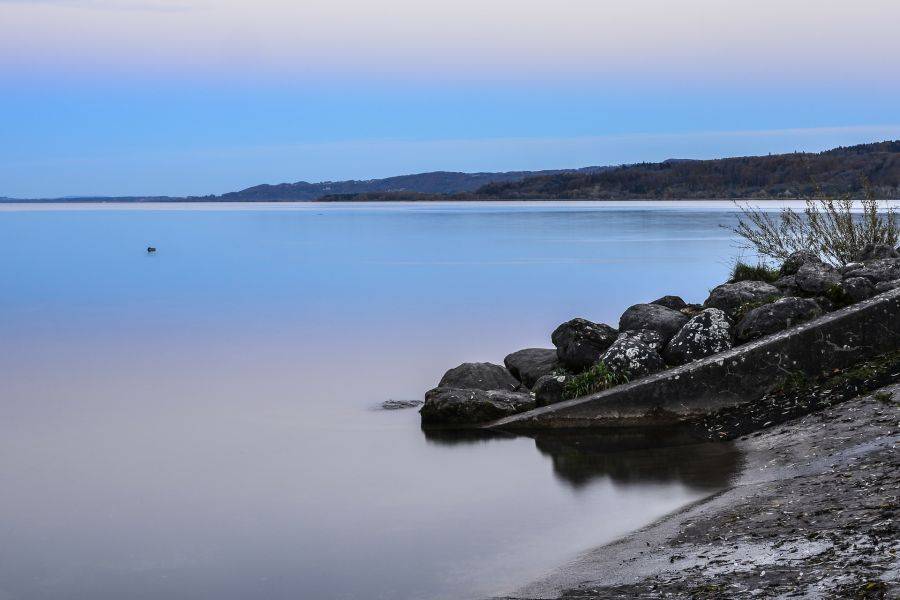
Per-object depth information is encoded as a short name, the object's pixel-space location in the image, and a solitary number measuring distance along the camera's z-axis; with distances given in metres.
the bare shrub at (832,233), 17.19
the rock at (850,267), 13.58
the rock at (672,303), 13.97
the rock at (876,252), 14.91
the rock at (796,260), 14.97
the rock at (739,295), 13.22
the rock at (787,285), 13.44
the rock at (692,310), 13.34
